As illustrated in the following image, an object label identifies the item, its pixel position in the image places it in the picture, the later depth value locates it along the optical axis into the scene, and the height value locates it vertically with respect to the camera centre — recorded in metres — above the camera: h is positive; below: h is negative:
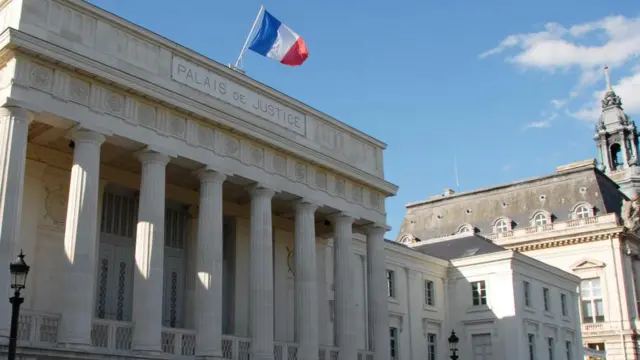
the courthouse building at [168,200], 20.06 +6.14
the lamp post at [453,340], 26.53 +1.25
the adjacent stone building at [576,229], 56.12 +11.73
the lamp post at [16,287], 13.91 +1.80
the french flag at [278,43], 28.23 +12.43
